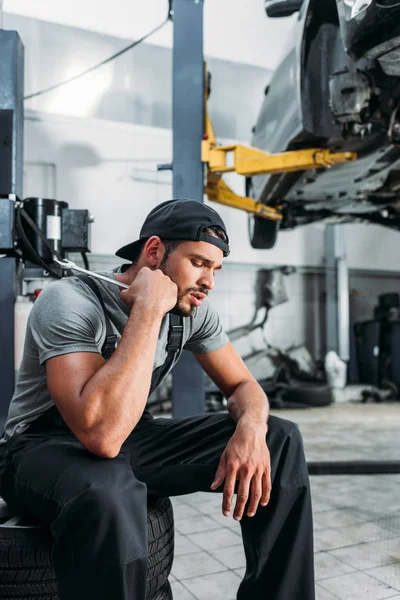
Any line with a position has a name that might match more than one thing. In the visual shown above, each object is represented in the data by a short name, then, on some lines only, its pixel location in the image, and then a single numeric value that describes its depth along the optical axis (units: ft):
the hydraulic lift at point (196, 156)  9.66
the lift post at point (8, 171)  7.37
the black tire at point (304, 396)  18.95
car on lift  7.09
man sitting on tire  3.42
